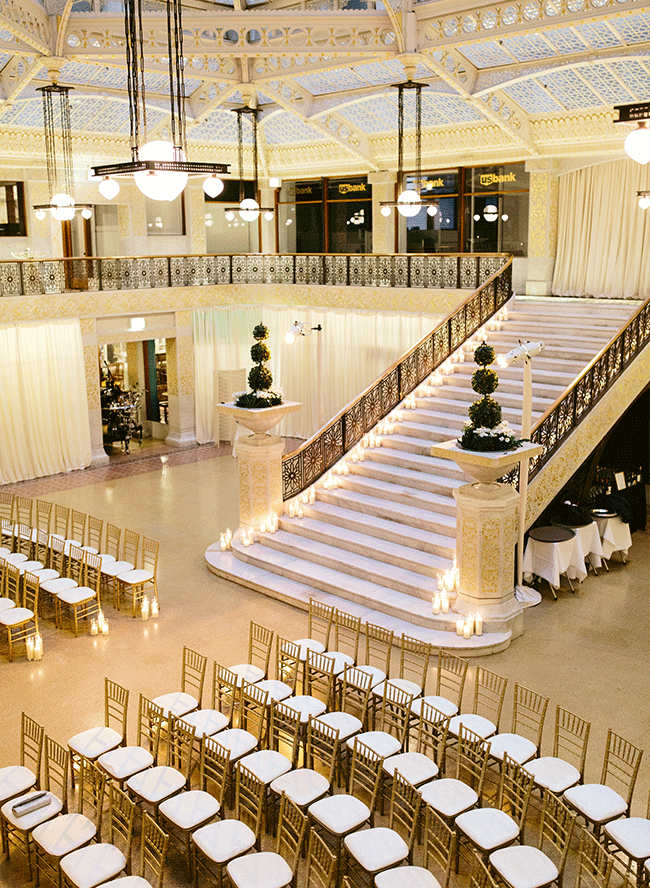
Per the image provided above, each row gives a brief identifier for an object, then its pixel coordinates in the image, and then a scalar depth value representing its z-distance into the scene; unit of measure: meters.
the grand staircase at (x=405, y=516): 10.50
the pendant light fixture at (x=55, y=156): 13.45
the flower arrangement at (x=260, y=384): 12.12
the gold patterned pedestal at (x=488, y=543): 9.63
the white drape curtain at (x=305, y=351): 18.31
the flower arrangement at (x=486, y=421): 9.40
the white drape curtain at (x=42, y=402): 16.36
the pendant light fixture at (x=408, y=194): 13.45
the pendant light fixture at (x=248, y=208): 15.67
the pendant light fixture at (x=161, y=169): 5.98
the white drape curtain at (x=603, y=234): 15.71
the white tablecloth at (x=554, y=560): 10.80
